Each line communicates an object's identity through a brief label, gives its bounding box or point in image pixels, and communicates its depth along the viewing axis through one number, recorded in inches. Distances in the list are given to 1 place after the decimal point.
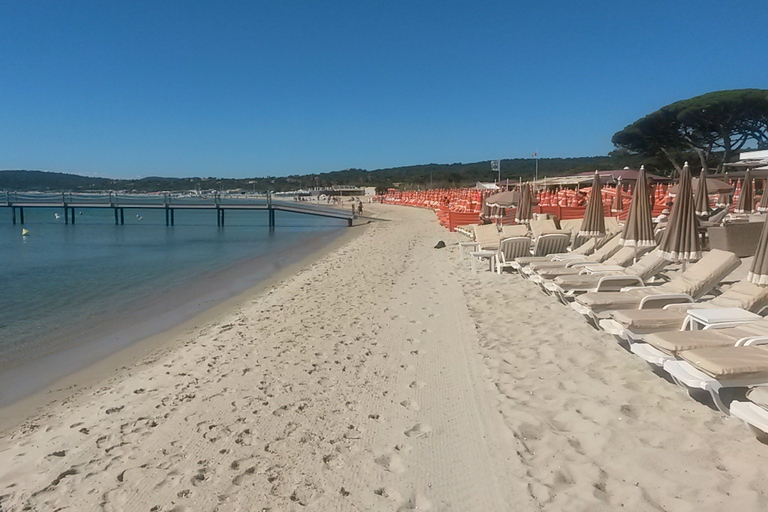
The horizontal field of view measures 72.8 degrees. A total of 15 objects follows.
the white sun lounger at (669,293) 177.9
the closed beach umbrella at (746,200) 442.6
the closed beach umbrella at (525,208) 493.7
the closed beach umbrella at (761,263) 135.1
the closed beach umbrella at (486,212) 658.2
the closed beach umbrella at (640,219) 252.2
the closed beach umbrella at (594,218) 314.7
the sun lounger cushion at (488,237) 378.9
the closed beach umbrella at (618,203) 530.6
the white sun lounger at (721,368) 107.0
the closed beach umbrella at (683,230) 216.2
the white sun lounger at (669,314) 151.6
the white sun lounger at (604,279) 216.8
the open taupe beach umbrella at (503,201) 568.7
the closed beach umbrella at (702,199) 376.5
